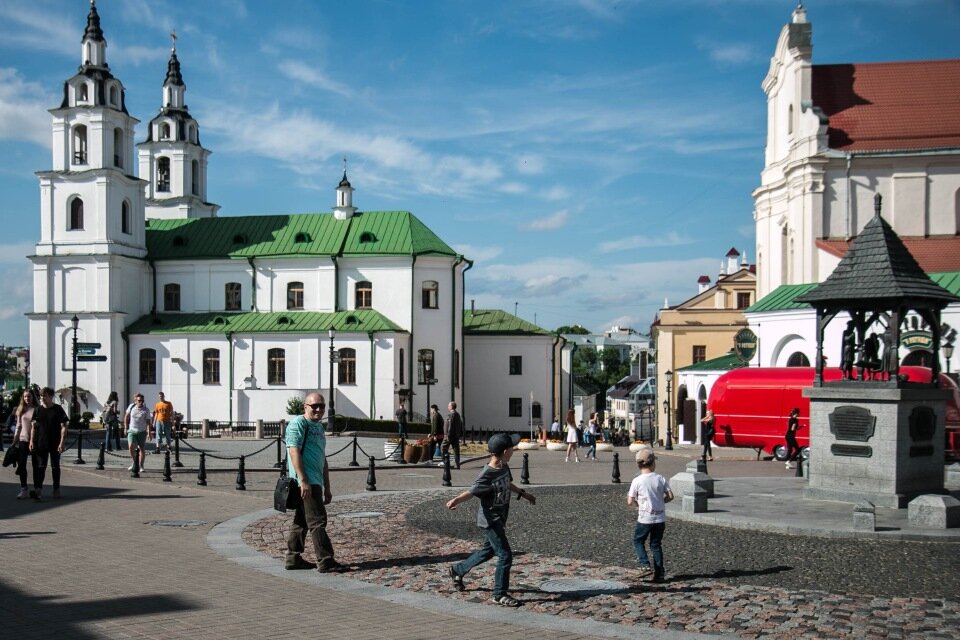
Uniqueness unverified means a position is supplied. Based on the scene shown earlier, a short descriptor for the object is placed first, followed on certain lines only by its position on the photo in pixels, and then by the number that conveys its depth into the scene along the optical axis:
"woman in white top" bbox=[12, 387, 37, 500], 17.20
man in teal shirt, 10.70
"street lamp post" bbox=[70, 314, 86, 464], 41.00
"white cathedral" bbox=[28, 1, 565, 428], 56.62
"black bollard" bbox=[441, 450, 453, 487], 21.75
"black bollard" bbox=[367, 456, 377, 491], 20.52
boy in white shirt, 10.51
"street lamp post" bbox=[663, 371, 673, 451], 43.46
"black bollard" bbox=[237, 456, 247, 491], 20.12
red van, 31.92
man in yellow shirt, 27.92
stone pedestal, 15.77
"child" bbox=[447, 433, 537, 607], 9.45
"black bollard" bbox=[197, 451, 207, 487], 21.05
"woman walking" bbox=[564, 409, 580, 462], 33.34
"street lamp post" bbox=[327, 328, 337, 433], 44.00
